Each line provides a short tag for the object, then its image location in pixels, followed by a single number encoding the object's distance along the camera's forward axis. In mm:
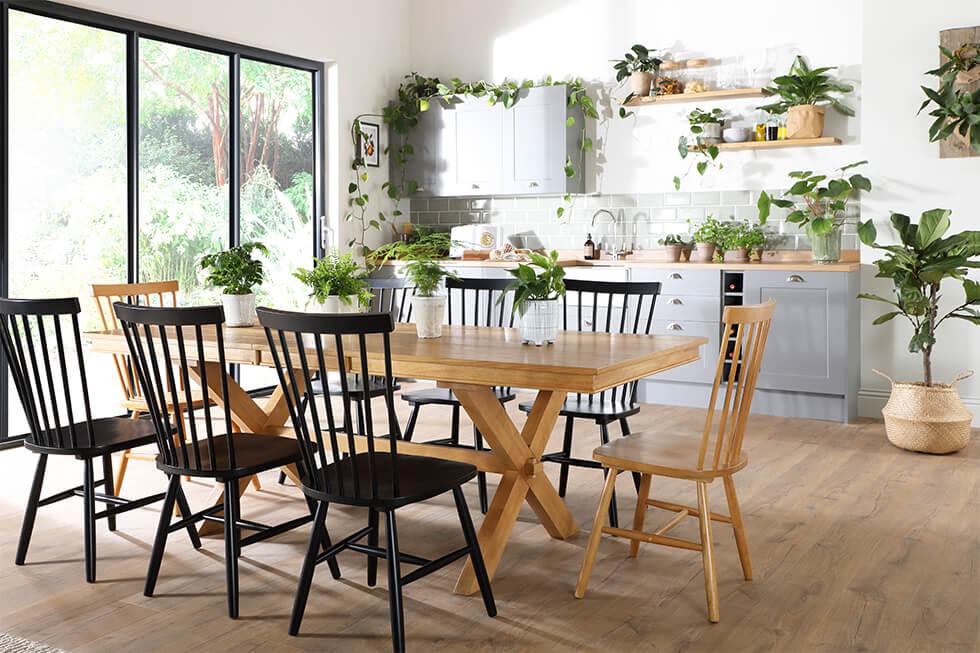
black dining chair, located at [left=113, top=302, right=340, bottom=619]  2758
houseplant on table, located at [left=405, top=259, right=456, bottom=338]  3359
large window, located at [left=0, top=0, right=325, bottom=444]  5000
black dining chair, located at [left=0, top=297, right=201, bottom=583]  3045
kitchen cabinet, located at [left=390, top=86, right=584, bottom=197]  6844
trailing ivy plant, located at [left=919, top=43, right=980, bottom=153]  5281
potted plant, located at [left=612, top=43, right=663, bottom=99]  6602
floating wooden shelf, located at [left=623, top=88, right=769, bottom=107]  6234
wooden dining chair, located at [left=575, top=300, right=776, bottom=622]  2801
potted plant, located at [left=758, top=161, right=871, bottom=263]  5750
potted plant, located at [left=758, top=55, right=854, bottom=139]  6000
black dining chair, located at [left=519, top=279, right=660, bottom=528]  3697
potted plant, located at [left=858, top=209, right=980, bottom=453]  4922
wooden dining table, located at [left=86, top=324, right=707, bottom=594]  2850
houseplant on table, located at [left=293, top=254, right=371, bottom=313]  3525
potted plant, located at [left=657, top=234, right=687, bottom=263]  6402
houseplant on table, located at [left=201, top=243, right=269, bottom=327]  3762
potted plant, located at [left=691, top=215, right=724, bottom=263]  6340
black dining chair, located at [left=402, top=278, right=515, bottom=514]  3902
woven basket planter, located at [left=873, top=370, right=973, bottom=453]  4895
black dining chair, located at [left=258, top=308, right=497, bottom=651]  2504
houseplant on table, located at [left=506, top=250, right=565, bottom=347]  3240
